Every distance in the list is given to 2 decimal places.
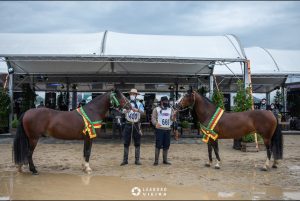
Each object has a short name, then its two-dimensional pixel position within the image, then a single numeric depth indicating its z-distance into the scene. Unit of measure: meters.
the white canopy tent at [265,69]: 12.69
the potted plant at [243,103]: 7.74
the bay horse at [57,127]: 5.13
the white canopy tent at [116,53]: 9.07
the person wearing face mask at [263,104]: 9.80
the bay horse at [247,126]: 5.68
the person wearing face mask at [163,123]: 5.85
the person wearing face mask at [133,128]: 5.88
